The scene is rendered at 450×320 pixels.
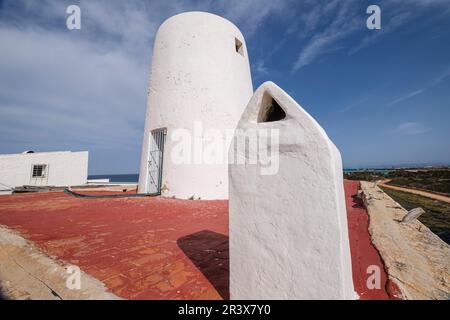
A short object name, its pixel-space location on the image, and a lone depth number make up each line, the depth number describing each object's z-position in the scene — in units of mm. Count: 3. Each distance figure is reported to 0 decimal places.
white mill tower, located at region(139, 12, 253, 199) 8445
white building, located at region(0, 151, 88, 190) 16922
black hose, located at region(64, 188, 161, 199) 8633
